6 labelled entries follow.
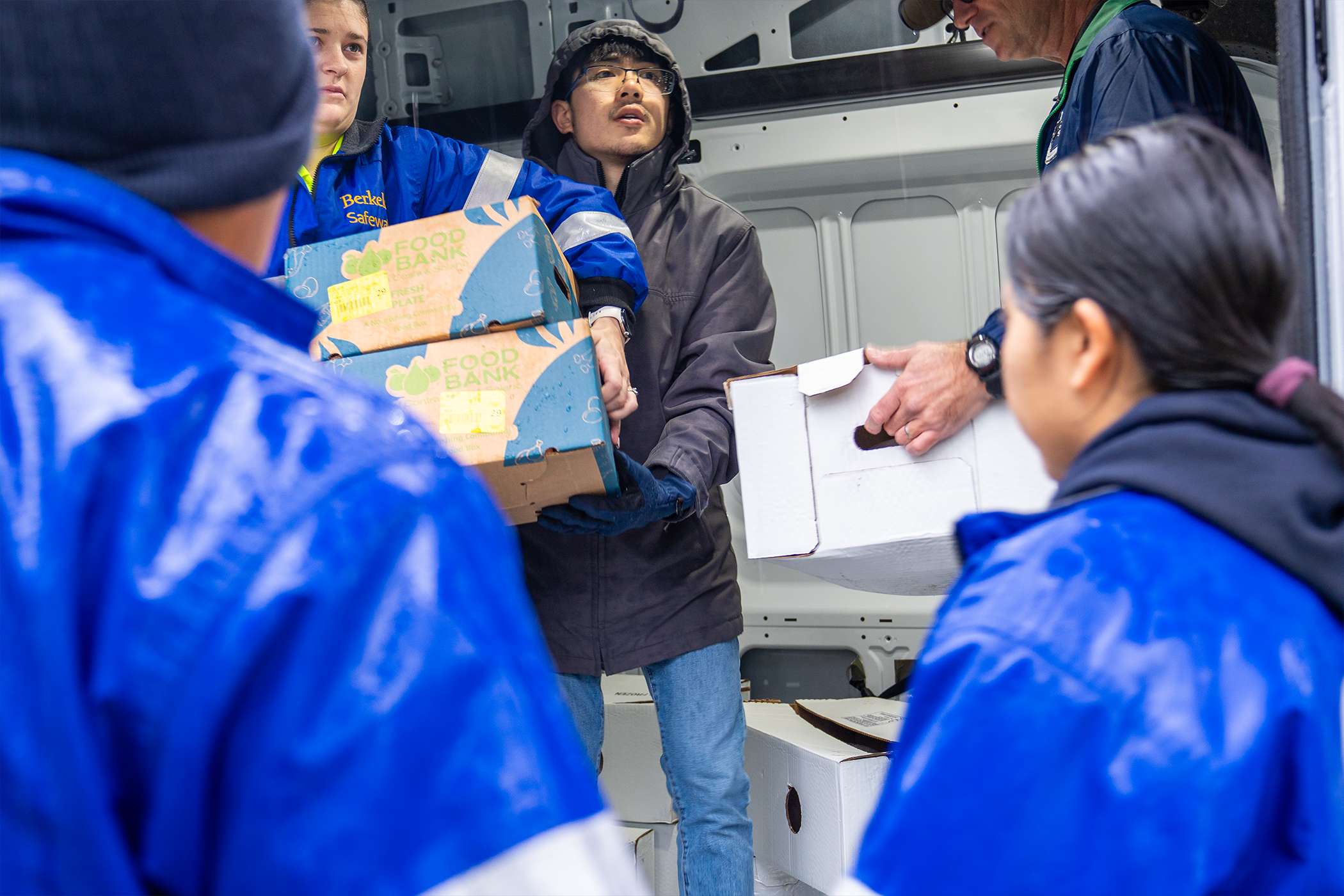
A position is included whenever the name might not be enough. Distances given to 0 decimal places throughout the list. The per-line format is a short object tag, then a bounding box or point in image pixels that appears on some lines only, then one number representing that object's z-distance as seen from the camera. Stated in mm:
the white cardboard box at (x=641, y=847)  2643
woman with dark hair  716
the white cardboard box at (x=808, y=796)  2365
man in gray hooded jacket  2307
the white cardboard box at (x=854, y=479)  1770
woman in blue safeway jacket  2148
